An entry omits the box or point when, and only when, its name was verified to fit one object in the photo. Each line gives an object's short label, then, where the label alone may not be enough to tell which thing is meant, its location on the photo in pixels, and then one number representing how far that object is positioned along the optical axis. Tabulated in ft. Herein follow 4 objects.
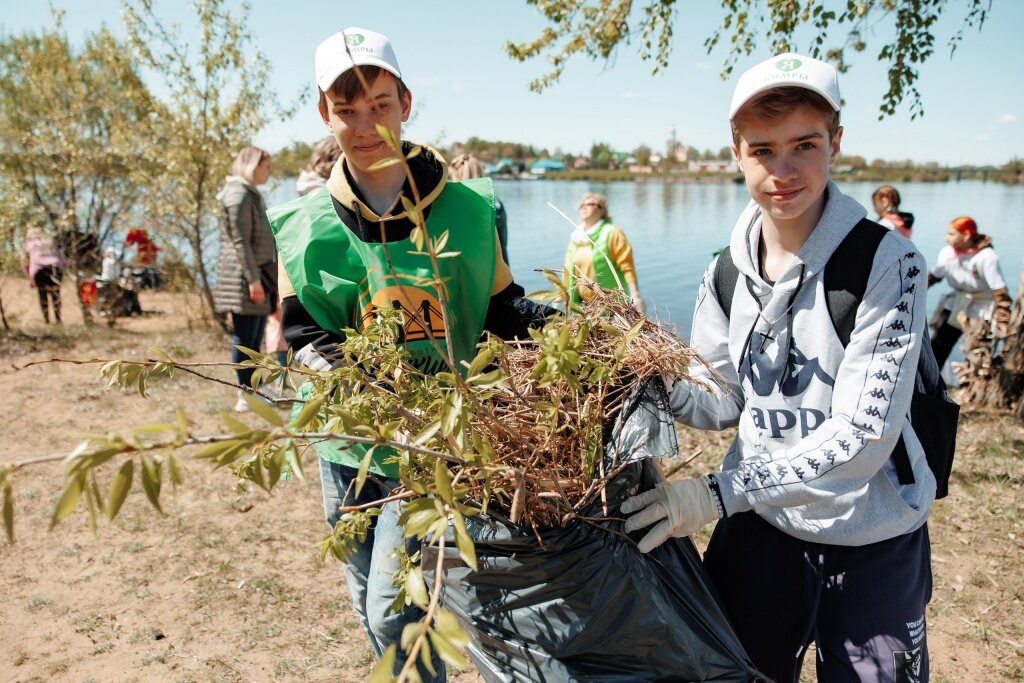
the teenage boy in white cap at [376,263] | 5.72
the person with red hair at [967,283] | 19.08
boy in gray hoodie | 4.51
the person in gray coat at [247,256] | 16.44
